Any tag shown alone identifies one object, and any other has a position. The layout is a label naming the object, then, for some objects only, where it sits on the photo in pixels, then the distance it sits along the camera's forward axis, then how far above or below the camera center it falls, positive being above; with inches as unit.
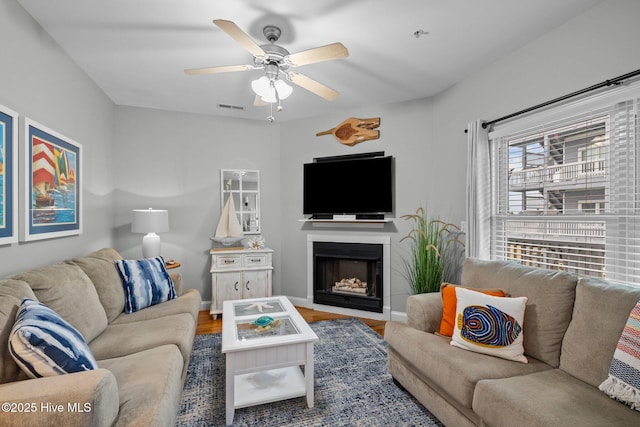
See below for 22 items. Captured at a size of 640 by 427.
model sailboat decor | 160.4 -8.0
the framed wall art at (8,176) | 73.7 +8.4
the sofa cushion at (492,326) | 71.0 -26.6
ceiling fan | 77.3 +39.6
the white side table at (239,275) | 152.3 -31.2
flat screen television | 152.1 +12.8
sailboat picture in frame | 83.7 +8.2
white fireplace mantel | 151.4 -28.6
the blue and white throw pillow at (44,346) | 49.2 -21.9
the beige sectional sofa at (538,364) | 52.4 -31.9
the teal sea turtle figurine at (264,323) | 87.0 -31.3
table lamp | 135.6 -6.3
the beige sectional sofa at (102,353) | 43.4 -27.6
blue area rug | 76.1 -50.1
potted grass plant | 122.5 -17.2
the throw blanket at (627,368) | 51.3 -26.2
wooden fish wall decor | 154.8 +40.7
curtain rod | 71.6 +30.6
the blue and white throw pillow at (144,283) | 102.1 -24.3
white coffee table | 75.2 -36.0
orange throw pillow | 82.1 -25.1
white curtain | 112.5 +7.3
